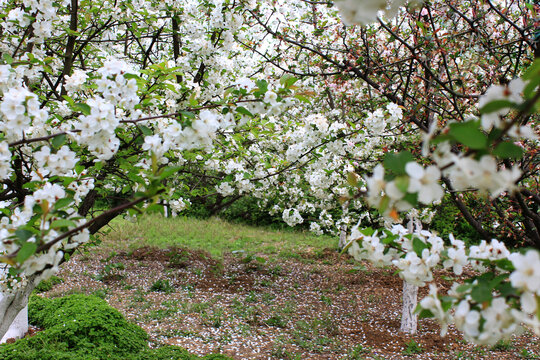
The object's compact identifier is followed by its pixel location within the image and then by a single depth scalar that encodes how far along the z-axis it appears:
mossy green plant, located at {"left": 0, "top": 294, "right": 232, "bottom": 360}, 2.96
